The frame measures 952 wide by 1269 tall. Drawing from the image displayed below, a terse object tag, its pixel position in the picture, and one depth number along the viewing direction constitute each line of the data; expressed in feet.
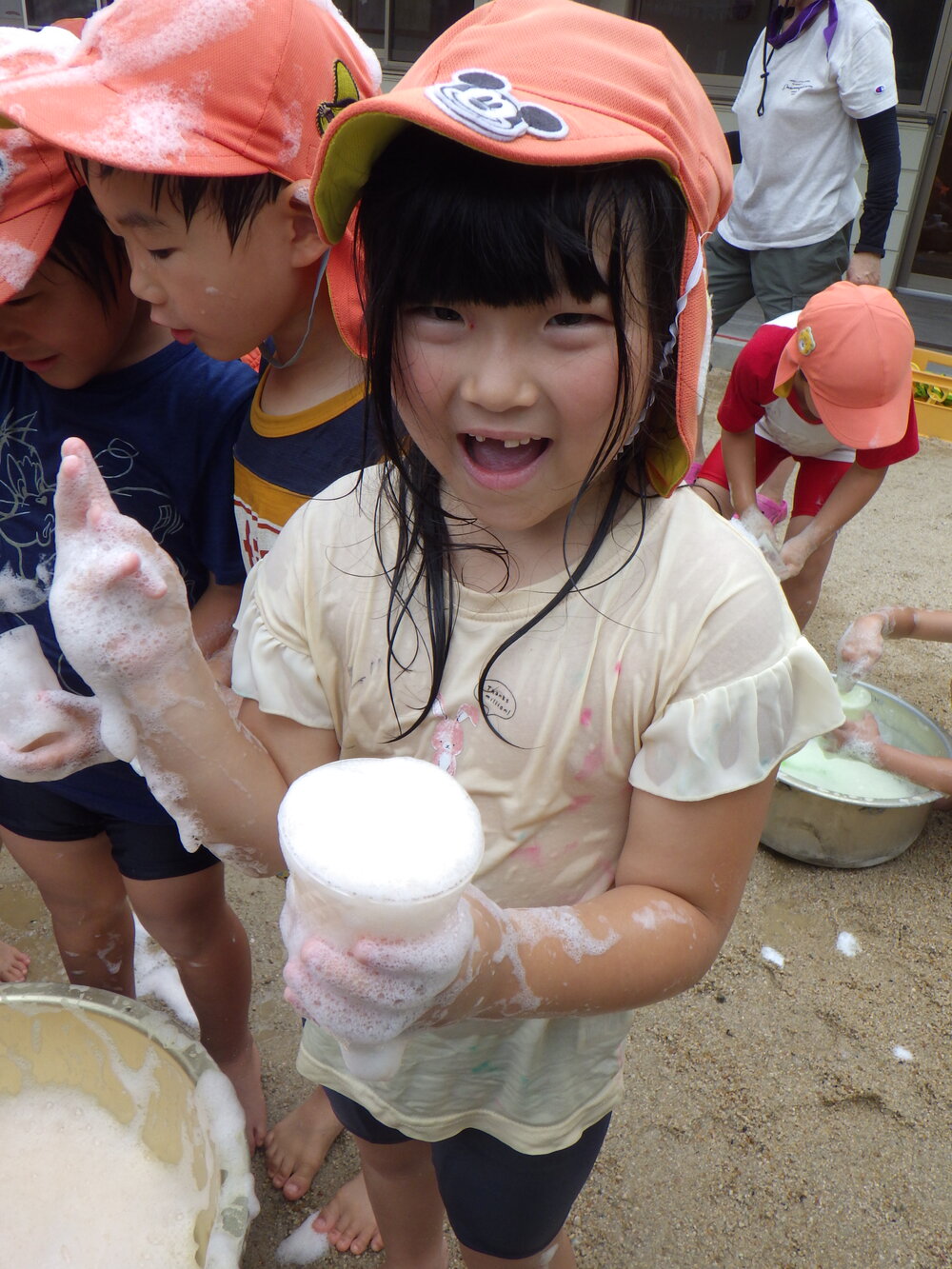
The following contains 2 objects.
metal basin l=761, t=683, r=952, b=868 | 8.34
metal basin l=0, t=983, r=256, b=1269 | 4.30
